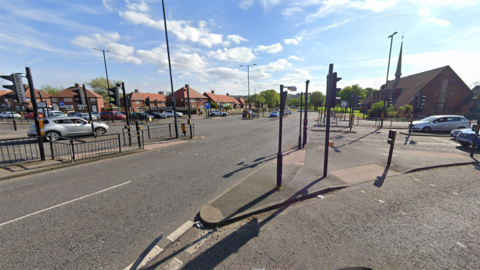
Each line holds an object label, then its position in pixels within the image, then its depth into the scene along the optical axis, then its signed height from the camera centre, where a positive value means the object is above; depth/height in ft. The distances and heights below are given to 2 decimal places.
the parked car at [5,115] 117.15 +0.28
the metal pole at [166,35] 39.66 +16.85
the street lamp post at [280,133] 17.19 -2.39
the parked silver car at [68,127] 42.45 -3.26
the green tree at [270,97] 400.06 +25.39
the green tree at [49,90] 246.41 +32.87
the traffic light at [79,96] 40.22 +3.87
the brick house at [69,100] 187.21 +14.29
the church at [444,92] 143.84 +8.81
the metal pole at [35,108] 24.44 +0.92
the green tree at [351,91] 306.06 +25.09
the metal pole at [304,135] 36.18 -5.56
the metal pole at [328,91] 17.98 +1.57
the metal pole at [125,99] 37.46 +2.81
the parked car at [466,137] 32.64 -6.27
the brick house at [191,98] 197.57 +13.65
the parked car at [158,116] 121.80 -3.00
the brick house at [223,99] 236.43 +15.19
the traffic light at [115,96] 37.22 +3.39
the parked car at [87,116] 100.63 -1.35
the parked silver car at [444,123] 52.80 -5.67
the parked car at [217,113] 152.23 -2.71
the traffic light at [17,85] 23.97 +3.98
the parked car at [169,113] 139.97 -1.46
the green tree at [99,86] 229.06 +34.12
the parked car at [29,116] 108.23 -0.61
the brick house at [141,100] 199.62 +13.81
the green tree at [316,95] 411.40 +26.43
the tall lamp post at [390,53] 68.69 +20.34
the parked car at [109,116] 104.86 -1.78
